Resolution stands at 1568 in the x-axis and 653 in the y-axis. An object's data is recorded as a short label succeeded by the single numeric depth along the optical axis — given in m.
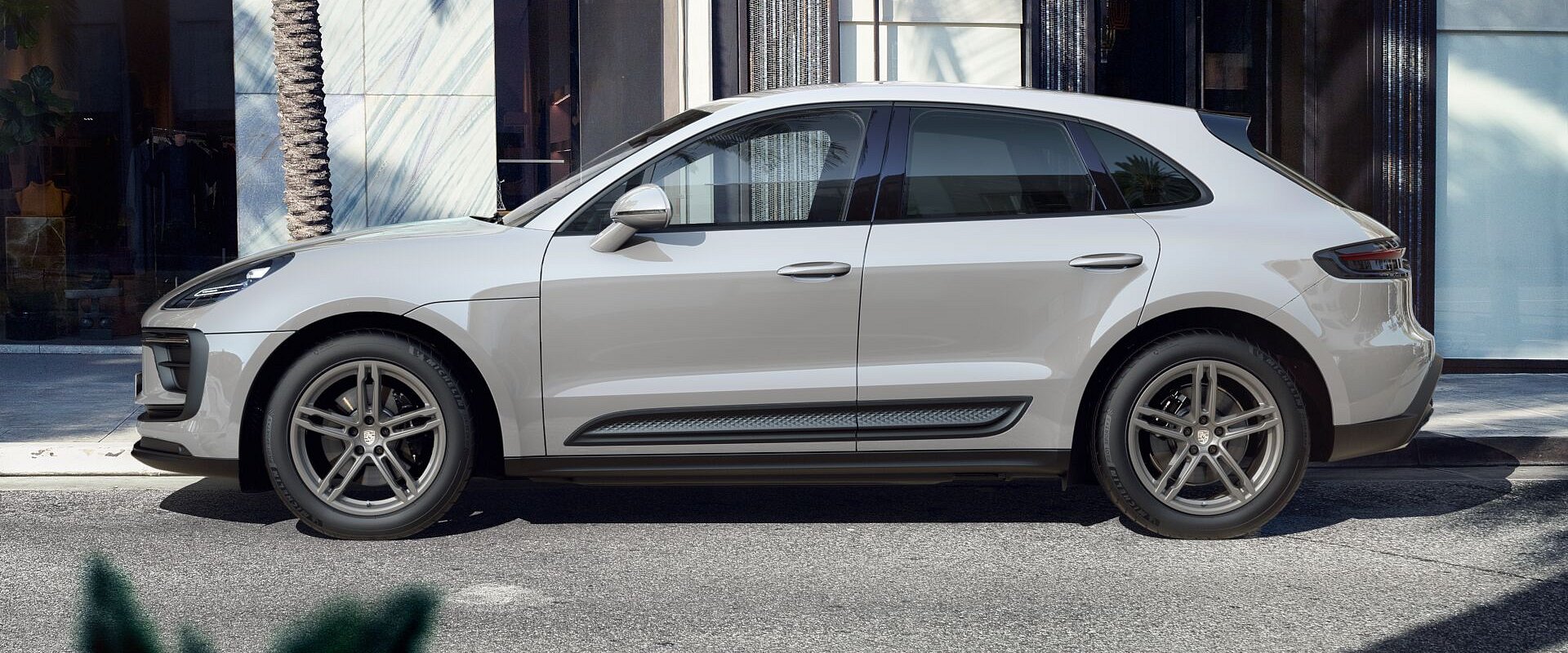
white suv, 10.33
